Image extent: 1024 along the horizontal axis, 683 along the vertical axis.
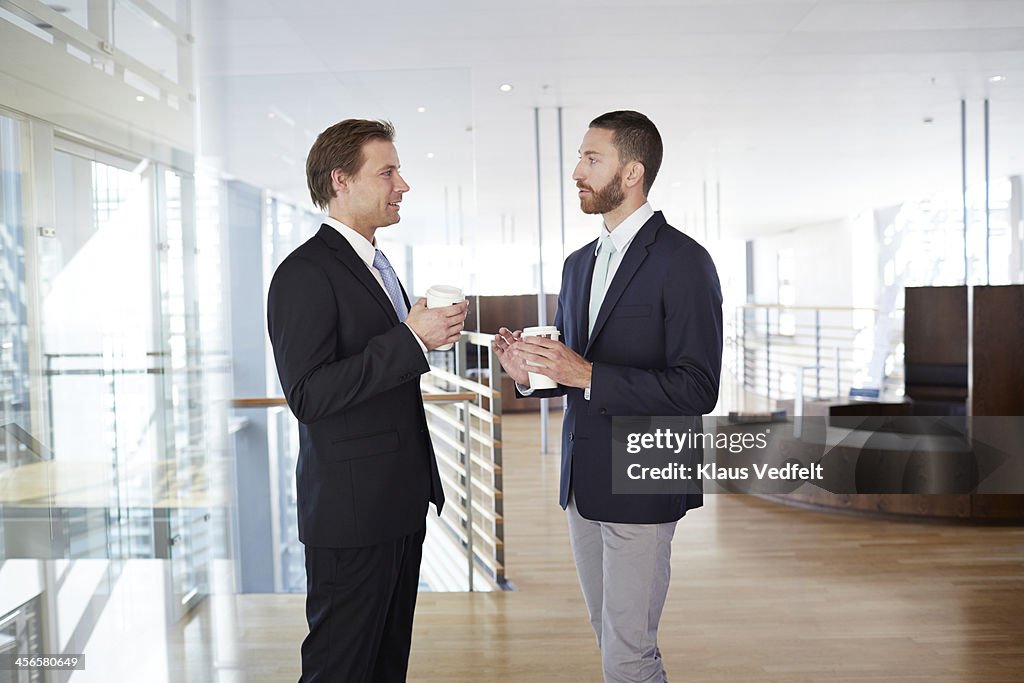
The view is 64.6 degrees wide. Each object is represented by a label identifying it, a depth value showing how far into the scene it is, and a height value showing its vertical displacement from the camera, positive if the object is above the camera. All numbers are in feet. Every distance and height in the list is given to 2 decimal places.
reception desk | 14.76 -3.12
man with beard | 5.48 -0.32
